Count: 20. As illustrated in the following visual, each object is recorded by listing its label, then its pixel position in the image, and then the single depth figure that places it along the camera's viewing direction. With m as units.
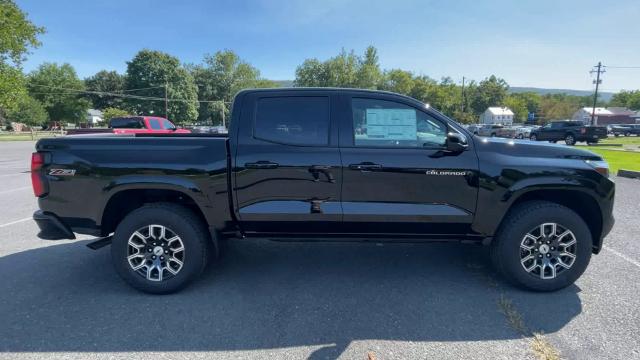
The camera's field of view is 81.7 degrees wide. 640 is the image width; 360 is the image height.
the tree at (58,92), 68.69
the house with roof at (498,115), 90.99
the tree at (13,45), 27.12
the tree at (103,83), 81.12
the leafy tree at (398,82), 70.44
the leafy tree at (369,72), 63.75
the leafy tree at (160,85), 58.62
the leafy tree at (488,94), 102.69
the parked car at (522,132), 35.52
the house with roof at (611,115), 97.88
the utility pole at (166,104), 55.91
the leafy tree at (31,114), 60.73
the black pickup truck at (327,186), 3.46
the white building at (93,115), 88.88
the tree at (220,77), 73.94
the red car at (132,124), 14.85
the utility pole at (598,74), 53.75
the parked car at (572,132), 25.45
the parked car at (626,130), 47.41
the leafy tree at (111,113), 49.45
